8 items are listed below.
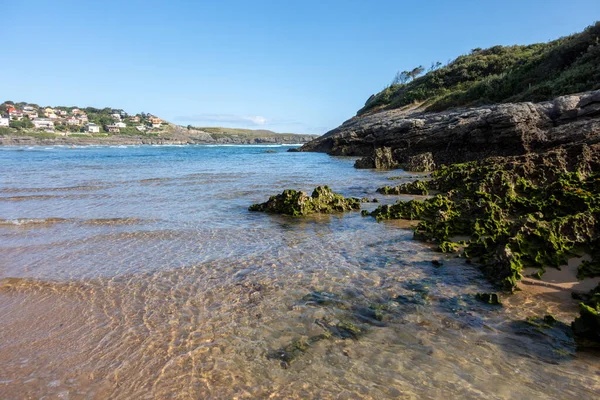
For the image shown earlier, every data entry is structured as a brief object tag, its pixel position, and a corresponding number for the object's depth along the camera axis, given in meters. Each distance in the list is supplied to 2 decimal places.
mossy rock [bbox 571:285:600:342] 3.57
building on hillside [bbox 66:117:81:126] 163.32
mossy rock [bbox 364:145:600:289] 5.39
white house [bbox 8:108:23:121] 154.84
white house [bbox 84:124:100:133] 145.25
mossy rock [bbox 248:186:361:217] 10.30
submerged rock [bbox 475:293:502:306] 4.47
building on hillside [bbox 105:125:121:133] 154.43
